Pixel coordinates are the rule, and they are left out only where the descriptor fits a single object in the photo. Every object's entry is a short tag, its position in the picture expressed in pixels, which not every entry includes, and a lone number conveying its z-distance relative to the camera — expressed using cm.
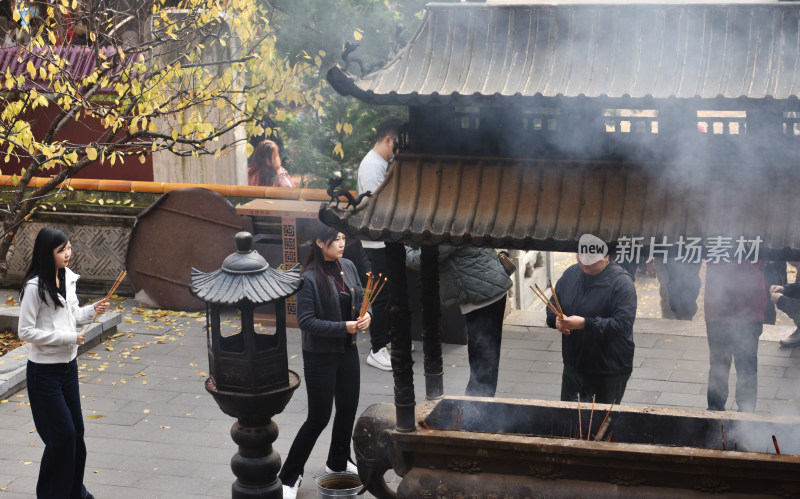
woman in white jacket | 674
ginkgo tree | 924
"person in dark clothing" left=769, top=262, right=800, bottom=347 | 798
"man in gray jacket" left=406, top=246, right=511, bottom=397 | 820
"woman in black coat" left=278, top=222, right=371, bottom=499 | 711
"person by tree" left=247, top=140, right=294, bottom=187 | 1323
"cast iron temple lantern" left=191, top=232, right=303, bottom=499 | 670
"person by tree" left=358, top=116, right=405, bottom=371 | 973
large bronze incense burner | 557
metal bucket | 691
